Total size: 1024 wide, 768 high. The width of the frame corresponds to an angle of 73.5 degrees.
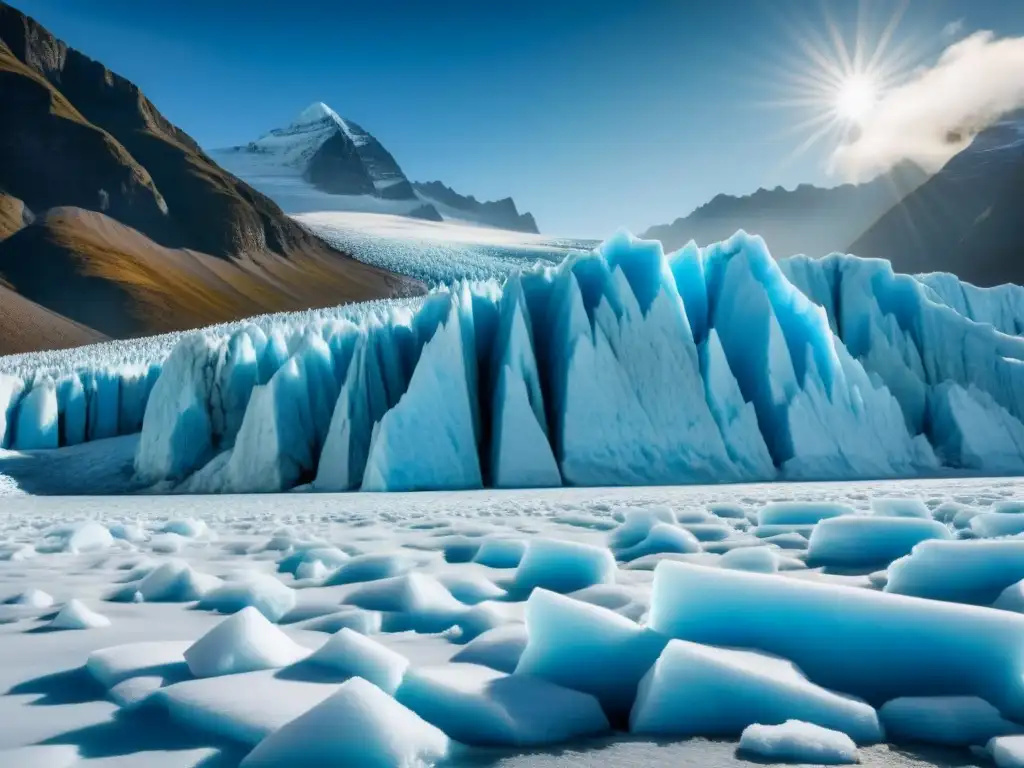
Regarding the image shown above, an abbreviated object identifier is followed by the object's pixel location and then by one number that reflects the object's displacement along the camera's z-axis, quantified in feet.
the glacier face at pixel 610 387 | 97.64
